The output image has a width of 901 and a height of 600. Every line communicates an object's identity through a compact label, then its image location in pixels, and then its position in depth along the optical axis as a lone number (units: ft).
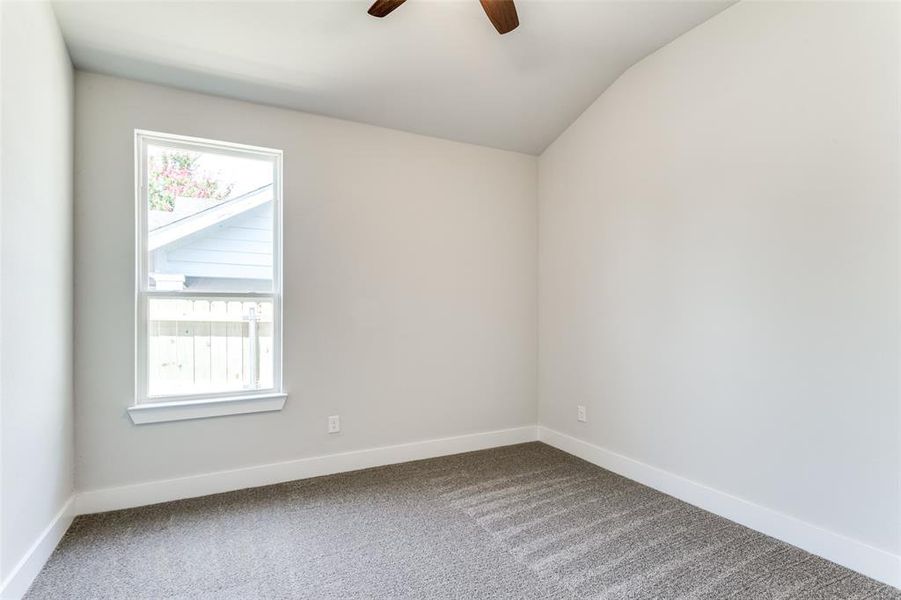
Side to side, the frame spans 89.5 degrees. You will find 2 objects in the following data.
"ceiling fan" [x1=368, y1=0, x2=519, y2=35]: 6.43
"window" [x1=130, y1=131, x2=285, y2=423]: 8.89
